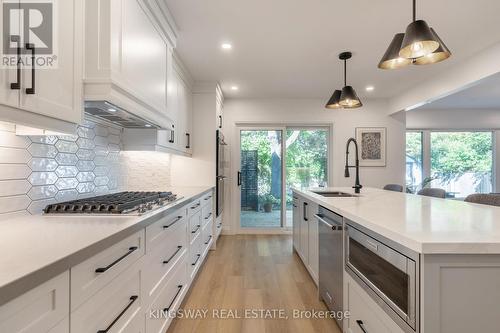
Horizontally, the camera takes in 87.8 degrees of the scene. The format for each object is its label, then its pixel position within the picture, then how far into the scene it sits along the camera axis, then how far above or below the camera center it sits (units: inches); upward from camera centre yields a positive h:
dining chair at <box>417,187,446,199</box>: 119.3 -11.2
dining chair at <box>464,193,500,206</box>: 83.0 -10.1
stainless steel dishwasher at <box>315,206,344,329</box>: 68.4 -26.4
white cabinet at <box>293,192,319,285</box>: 96.0 -28.0
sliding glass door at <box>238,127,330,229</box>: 190.4 -6.1
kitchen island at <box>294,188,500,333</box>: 35.7 -14.2
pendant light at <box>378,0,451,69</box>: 60.7 +30.6
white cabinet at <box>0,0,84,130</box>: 35.7 +16.1
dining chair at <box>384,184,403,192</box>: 155.0 -11.3
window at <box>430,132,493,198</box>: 221.6 +10.9
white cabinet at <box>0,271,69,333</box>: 23.7 -14.5
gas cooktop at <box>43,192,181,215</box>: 55.1 -8.8
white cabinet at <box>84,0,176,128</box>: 52.6 +25.7
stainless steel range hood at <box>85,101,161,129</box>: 57.5 +13.9
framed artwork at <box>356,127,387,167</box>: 191.8 +16.5
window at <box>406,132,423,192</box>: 222.5 +11.6
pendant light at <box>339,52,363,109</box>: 107.6 +28.7
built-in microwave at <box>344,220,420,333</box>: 38.1 -18.7
